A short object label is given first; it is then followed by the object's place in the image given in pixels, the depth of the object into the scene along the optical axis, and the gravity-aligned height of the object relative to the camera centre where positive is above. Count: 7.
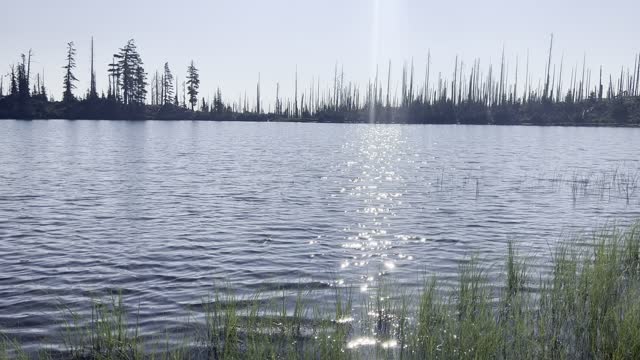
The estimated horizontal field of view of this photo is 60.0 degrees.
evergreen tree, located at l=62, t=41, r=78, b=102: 105.44 +10.02
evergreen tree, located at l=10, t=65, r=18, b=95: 100.76 +8.31
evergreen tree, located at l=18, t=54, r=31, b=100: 96.94 +8.28
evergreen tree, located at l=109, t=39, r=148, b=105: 107.16 +10.72
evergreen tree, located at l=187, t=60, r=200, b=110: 117.75 +10.63
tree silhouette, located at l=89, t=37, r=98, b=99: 103.56 +7.92
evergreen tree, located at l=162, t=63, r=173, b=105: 121.19 +10.87
